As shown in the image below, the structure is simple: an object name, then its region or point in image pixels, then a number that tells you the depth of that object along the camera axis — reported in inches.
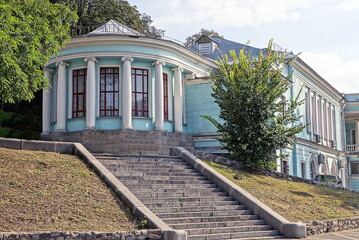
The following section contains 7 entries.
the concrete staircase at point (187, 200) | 552.7
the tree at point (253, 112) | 904.9
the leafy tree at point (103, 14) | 1664.6
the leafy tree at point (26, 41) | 592.7
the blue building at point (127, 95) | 1038.4
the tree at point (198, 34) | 2188.4
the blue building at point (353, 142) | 2063.2
